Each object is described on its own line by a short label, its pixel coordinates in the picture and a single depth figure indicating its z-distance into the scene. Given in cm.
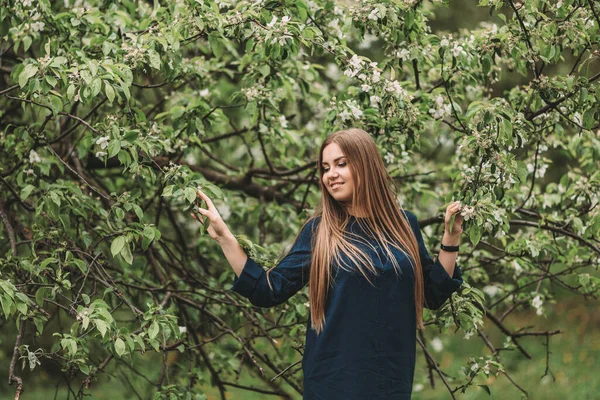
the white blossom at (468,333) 528
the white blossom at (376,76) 522
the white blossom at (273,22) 507
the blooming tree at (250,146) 503
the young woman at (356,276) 446
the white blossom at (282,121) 681
